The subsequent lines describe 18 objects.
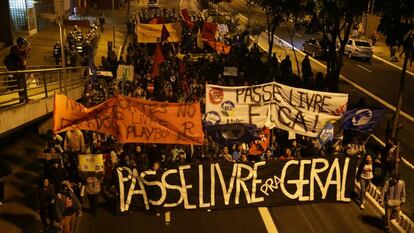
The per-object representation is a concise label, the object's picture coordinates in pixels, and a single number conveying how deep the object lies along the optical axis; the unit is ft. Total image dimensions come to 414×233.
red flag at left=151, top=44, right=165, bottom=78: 59.31
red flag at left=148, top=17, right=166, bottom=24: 82.14
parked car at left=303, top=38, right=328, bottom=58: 113.50
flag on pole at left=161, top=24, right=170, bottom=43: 69.97
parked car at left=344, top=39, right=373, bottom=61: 112.16
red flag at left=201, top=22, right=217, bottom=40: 80.23
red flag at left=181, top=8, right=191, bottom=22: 95.94
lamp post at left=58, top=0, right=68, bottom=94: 52.46
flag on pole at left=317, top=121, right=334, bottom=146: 41.24
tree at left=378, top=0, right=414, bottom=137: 44.52
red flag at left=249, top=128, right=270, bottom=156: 44.42
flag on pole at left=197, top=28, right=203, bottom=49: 82.53
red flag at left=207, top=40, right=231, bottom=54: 79.30
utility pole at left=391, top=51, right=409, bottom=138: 46.46
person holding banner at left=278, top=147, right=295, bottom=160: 40.98
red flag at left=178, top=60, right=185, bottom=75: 66.41
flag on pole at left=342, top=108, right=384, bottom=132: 42.24
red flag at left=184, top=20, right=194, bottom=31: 94.63
